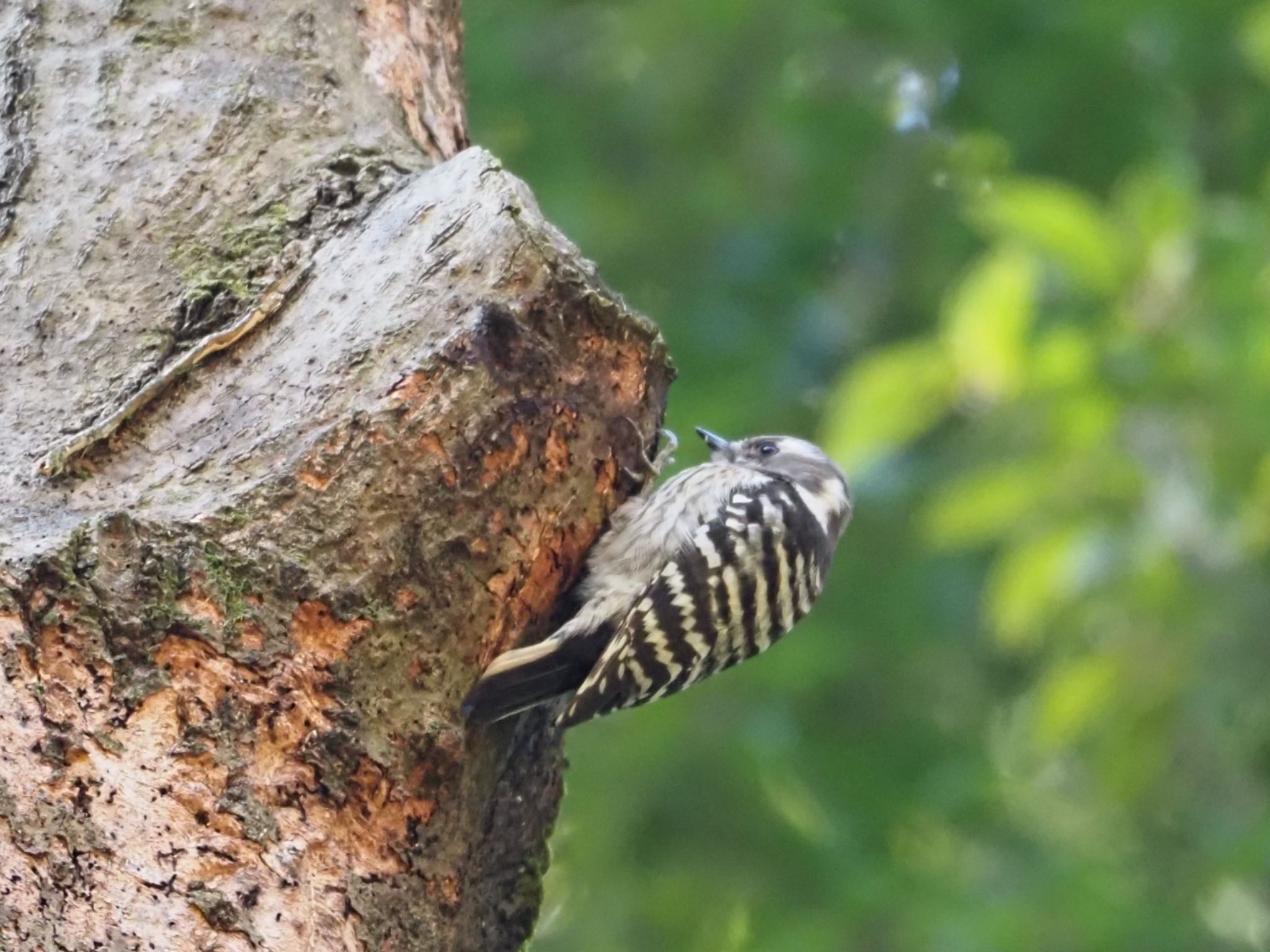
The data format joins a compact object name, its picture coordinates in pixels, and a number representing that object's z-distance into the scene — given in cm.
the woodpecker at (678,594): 543
